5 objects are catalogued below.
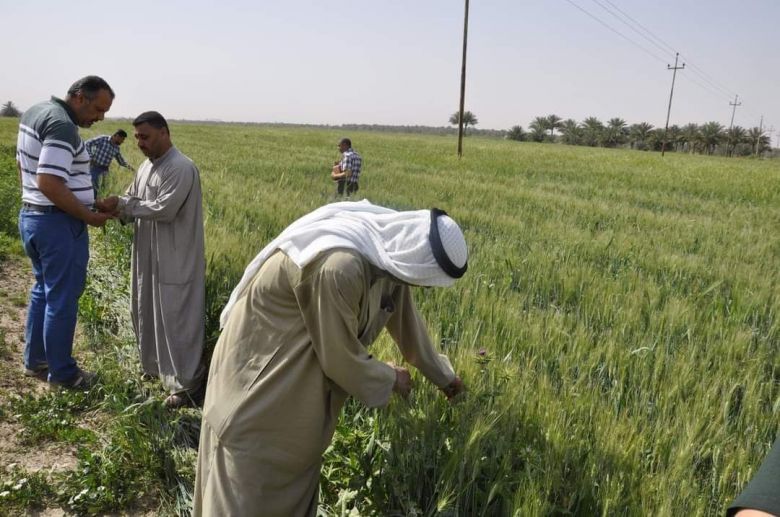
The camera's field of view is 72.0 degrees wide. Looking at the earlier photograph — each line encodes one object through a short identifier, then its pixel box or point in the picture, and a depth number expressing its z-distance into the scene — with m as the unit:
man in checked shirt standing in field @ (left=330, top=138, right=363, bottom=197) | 9.11
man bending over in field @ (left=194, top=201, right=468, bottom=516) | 1.52
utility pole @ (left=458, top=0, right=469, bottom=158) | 20.72
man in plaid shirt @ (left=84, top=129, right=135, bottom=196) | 6.59
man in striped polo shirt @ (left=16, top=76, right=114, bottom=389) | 2.96
